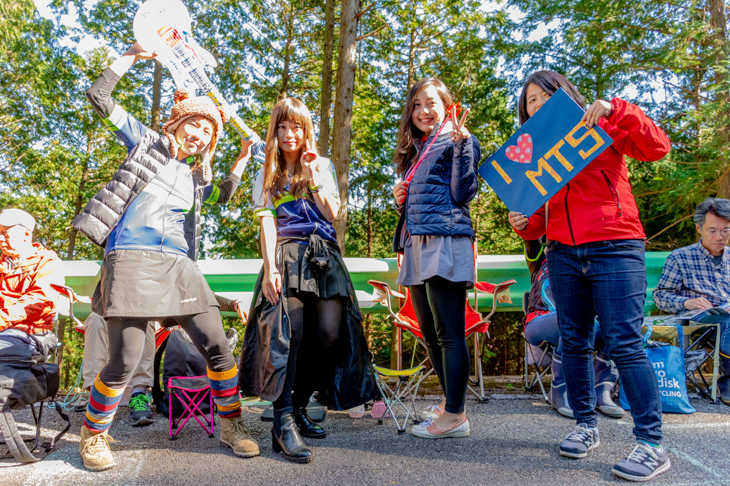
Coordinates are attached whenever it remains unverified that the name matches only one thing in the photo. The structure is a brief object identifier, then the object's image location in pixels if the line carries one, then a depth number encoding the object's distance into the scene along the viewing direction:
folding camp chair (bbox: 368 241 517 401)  3.59
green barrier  4.51
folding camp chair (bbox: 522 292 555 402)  3.78
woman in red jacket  2.21
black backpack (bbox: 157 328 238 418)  3.25
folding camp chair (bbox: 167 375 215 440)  2.88
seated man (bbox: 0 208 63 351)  2.59
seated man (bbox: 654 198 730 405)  3.76
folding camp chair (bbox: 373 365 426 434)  3.01
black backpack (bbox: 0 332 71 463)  2.32
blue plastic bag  3.44
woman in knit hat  2.36
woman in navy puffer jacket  2.64
